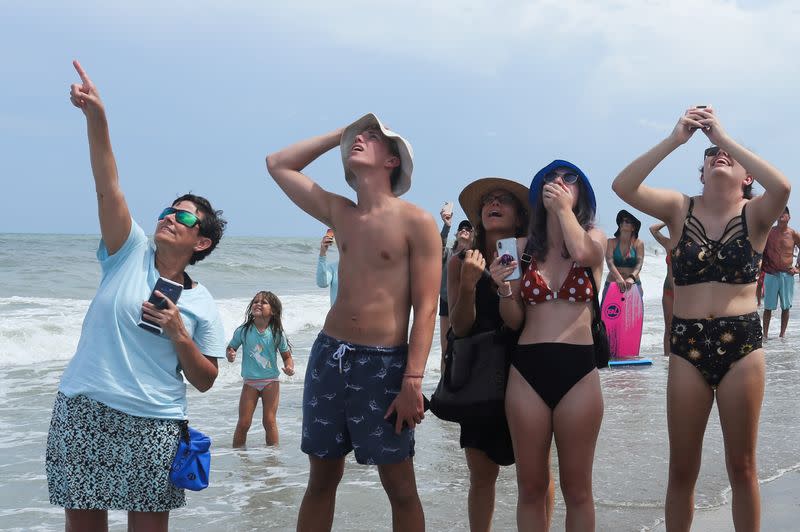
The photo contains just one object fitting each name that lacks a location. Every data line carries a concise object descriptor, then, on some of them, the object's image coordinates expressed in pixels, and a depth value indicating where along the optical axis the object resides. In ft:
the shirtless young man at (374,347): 11.76
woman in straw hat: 12.57
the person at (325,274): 28.07
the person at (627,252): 35.19
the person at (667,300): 38.19
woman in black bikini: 12.32
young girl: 23.20
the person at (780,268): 41.45
